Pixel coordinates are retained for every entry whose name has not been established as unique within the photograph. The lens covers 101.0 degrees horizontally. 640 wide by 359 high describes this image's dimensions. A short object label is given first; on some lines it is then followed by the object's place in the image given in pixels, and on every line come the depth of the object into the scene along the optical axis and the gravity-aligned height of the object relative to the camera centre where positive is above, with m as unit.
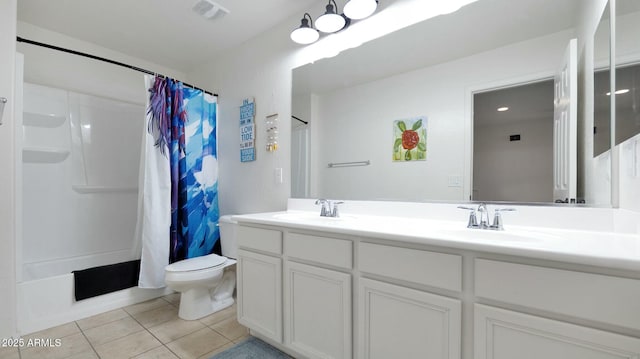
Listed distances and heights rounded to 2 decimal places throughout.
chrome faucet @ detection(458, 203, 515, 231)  1.21 -0.17
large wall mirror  1.27 +0.51
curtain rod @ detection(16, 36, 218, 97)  1.80 +0.96
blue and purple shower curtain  2.21 +0.01
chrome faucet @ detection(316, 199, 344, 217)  1.80 -0.19
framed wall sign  2.44 +0.47
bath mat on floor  1.54 -1.02
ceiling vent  2.00 +1.34
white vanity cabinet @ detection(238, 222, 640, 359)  0.75 -0.44
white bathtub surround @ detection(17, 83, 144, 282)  2.34 +0.00
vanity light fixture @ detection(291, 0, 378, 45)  1.66 +1.08
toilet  1.90 -0.76
